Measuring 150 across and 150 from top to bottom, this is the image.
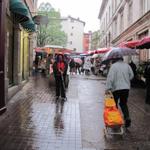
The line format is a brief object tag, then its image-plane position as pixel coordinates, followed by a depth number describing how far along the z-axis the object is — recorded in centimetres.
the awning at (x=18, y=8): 642
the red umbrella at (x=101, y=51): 1465
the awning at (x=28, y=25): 832
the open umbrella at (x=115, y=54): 453
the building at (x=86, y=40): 6806
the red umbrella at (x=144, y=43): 790
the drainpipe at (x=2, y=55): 502
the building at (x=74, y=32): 5815
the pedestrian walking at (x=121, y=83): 428
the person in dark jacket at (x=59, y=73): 695
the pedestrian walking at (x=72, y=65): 1819
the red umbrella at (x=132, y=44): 910
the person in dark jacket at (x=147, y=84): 680
